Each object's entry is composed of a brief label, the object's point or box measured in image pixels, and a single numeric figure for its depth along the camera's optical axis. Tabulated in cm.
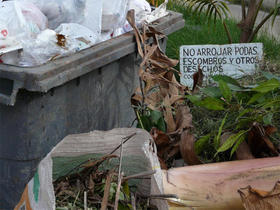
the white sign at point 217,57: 412
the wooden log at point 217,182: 225
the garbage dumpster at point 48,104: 292
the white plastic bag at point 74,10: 333
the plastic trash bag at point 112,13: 340
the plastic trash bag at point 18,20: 306
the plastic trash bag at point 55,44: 306
